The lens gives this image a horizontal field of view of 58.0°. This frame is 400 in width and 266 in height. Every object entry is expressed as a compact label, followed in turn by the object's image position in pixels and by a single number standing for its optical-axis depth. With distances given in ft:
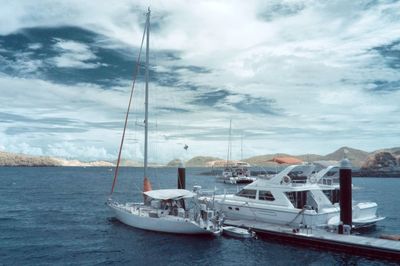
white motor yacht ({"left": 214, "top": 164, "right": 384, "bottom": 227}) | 101.96
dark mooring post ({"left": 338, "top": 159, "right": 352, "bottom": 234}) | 94.99
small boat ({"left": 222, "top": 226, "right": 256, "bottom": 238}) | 100.63
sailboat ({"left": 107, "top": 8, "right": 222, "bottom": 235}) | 100.01
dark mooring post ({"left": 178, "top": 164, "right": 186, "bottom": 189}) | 135.95
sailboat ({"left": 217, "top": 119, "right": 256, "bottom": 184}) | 371.29
